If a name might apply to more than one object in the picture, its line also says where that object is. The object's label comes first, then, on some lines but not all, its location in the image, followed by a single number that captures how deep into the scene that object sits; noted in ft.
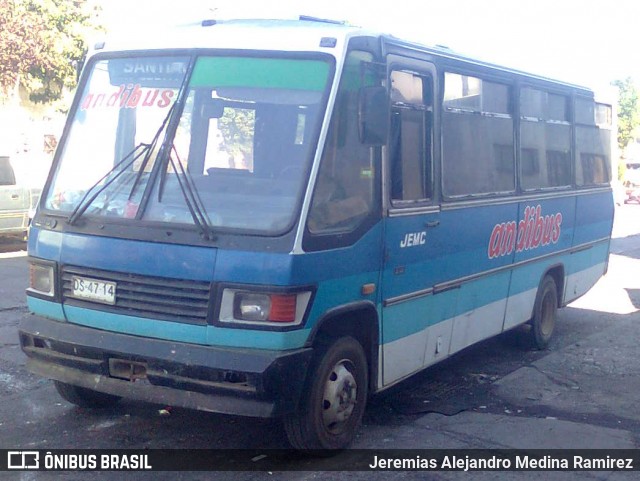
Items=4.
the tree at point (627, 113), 183.83
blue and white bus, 16.62
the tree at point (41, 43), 69.00
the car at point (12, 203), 52.42
